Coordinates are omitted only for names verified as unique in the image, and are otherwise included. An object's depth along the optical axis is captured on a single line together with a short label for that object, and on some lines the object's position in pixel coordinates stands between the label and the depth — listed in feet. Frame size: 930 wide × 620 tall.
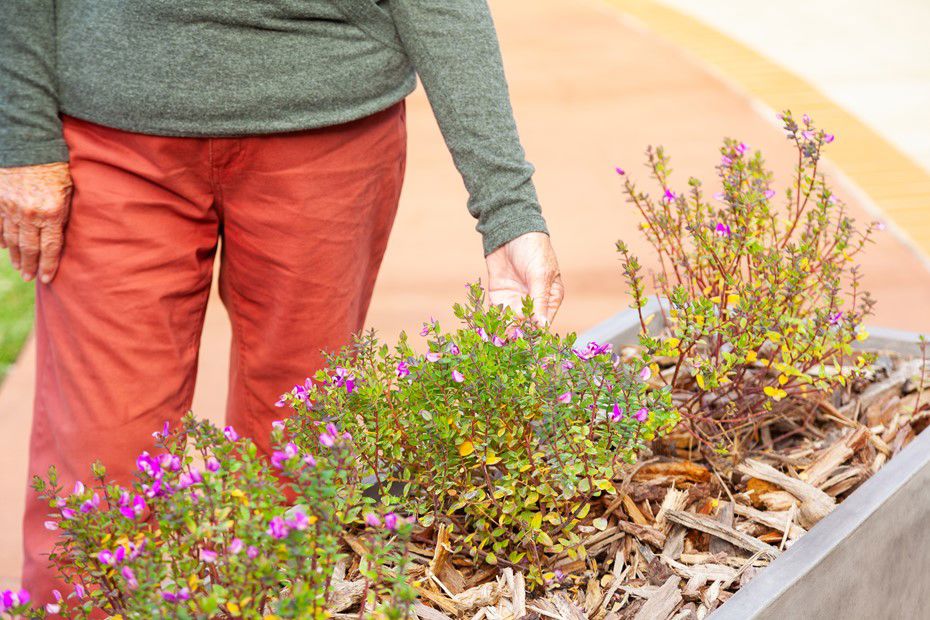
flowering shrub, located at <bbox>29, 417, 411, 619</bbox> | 7.23
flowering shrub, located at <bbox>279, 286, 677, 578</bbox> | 7.97
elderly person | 8.60
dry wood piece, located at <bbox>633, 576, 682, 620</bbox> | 8.11
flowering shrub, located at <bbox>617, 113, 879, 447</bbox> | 8.67
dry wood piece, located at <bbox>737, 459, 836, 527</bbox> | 8.69
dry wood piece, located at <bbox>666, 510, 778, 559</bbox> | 8.49
